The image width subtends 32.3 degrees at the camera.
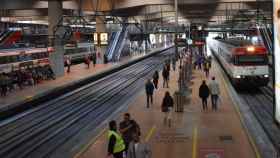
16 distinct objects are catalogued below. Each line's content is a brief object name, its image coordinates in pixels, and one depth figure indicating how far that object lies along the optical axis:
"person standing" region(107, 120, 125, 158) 11.73
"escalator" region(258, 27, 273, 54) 43.03
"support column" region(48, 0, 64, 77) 47.91
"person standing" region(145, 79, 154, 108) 27.36
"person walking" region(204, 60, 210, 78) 45.34
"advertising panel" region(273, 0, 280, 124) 5.52
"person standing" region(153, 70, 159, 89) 33.57
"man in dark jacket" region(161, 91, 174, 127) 21.28
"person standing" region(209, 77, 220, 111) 24.83
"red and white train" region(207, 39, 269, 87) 32.69
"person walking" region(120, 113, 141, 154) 12.73
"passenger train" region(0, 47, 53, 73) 44.47
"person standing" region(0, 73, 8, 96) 33.50
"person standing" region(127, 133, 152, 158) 10.36
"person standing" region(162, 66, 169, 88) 36.78
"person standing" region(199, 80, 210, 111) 24.95
